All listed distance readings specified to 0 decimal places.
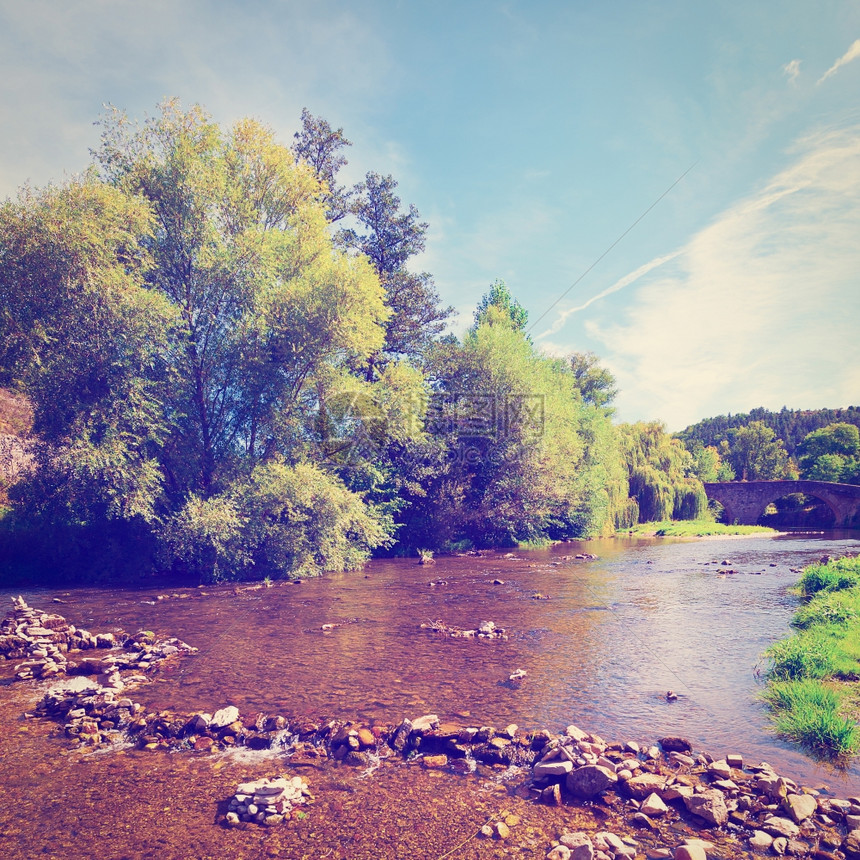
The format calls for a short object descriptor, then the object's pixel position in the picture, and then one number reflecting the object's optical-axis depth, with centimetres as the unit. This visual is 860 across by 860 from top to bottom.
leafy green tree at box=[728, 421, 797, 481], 11112
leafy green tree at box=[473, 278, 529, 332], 5367
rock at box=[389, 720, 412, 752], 772
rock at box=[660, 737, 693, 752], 730
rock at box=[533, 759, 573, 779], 656
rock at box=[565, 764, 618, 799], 630
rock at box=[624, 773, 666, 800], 622
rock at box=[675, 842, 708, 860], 497
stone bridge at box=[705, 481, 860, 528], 6369
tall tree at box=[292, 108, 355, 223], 4025
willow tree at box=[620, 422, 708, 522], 5600
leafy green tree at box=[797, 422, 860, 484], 9169
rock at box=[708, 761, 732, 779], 651
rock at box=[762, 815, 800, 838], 543
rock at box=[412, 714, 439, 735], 787
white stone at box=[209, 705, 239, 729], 829
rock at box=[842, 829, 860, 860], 513
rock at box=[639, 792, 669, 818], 589
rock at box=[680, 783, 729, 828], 568
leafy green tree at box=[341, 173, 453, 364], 4184
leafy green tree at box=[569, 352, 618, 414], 6381
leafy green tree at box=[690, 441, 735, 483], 9124
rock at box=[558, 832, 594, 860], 512
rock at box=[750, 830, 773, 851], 530
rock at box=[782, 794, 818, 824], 564
